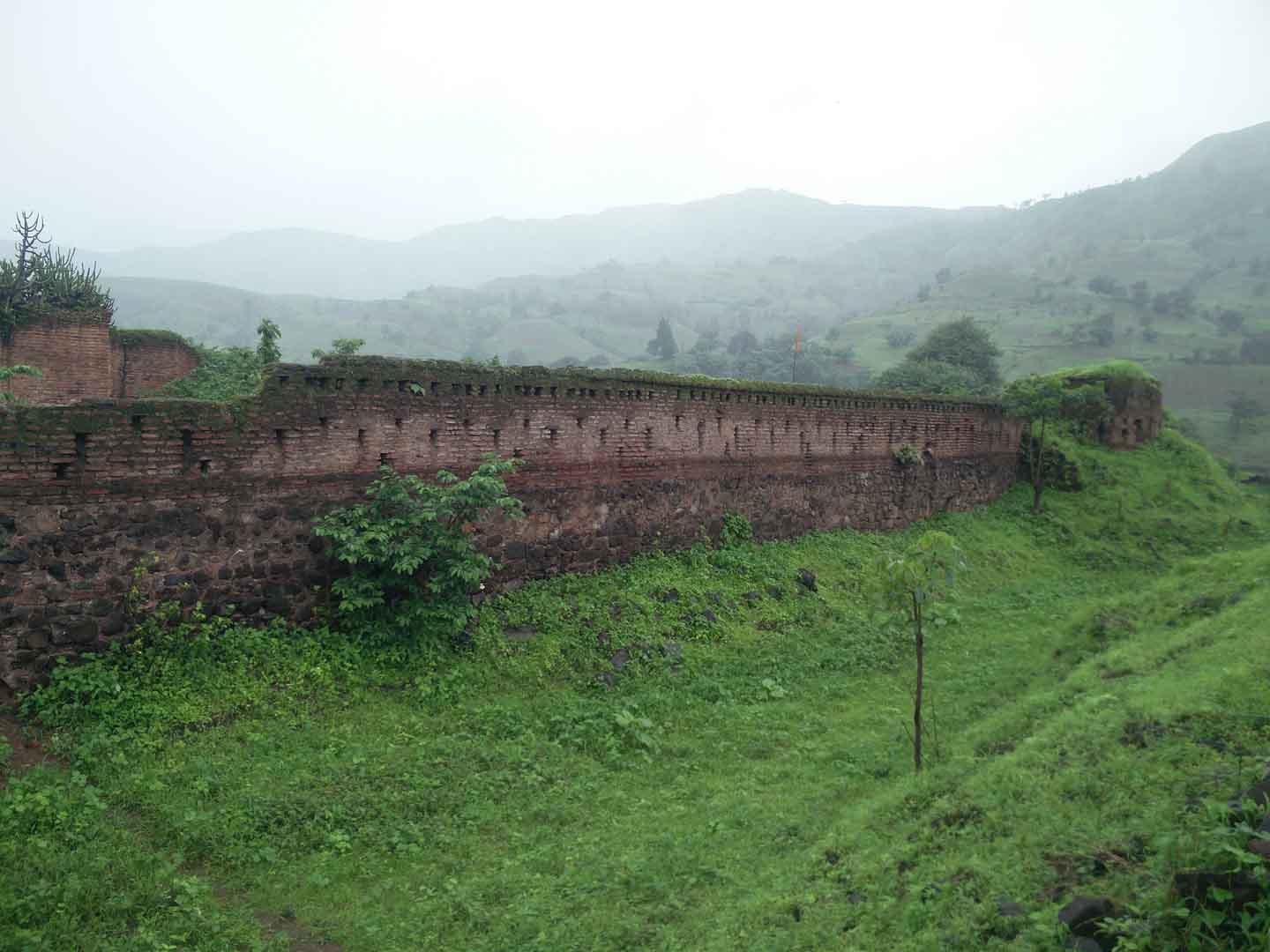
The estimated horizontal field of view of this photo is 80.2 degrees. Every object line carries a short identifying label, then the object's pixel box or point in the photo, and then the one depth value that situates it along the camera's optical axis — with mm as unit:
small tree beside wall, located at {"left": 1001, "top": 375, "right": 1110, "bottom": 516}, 19422
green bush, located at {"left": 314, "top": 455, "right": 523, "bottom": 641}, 8320
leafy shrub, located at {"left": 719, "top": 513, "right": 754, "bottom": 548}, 13242
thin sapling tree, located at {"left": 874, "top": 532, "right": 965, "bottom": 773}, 6984
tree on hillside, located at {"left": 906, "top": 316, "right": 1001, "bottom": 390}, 47262
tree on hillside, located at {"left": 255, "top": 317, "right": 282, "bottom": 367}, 16281
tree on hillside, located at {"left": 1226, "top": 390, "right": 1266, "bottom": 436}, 49375
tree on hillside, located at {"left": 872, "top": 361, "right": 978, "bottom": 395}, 38938
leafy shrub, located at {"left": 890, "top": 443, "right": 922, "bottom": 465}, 17047
